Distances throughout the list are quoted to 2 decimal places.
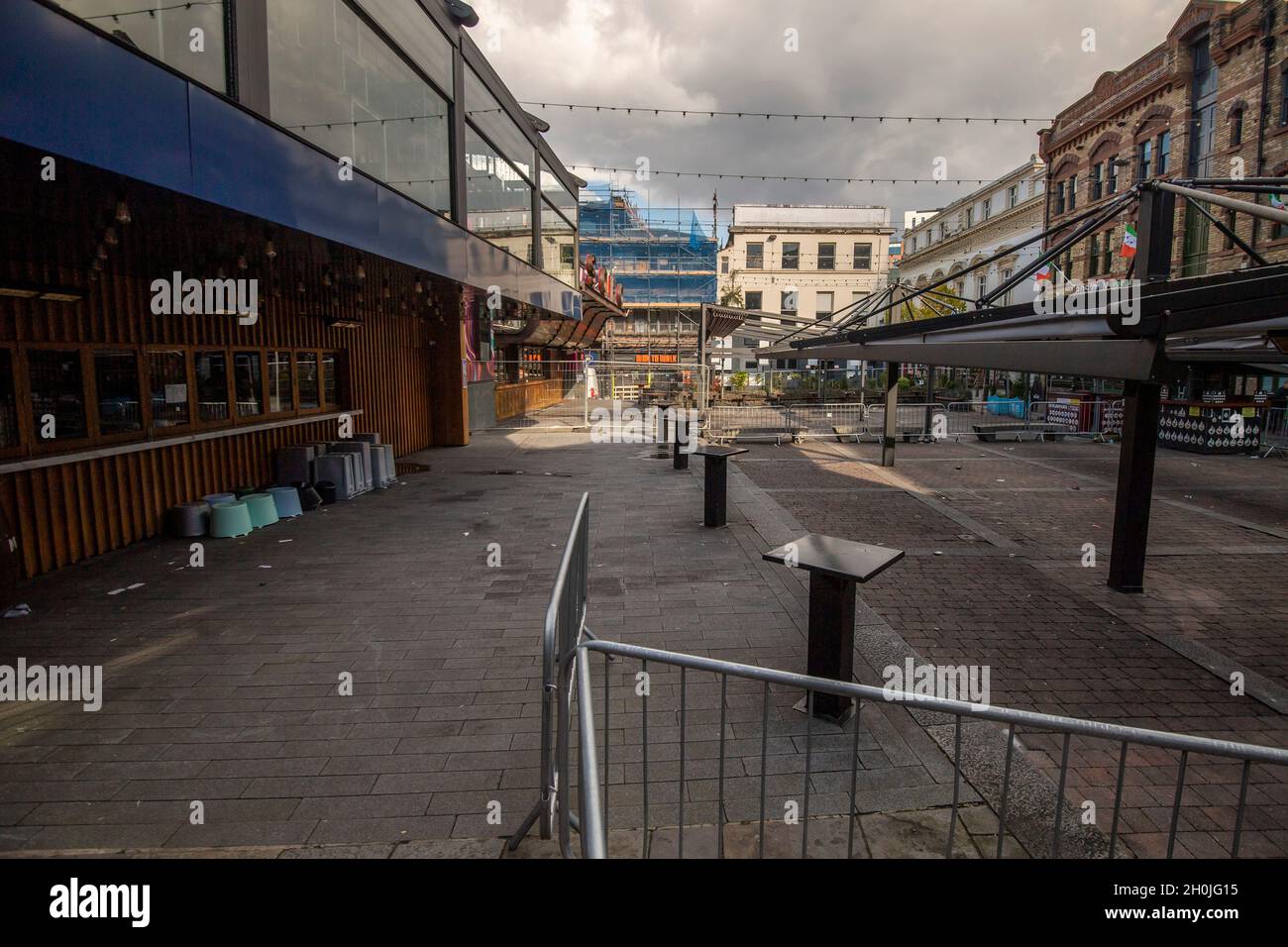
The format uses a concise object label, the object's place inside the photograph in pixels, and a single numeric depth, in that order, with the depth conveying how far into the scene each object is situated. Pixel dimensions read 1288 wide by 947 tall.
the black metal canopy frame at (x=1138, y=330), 4.91
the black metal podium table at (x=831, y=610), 4.12
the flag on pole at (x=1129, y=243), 16.94
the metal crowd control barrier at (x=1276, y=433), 16.02
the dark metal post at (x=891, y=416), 14.88
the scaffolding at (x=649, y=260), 40.12
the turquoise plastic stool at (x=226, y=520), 8.44
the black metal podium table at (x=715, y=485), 8.93
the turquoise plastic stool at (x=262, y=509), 8.96
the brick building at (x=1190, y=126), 21.06
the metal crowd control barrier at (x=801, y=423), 19.38
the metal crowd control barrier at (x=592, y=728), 2.09
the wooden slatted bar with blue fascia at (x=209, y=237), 4.41
